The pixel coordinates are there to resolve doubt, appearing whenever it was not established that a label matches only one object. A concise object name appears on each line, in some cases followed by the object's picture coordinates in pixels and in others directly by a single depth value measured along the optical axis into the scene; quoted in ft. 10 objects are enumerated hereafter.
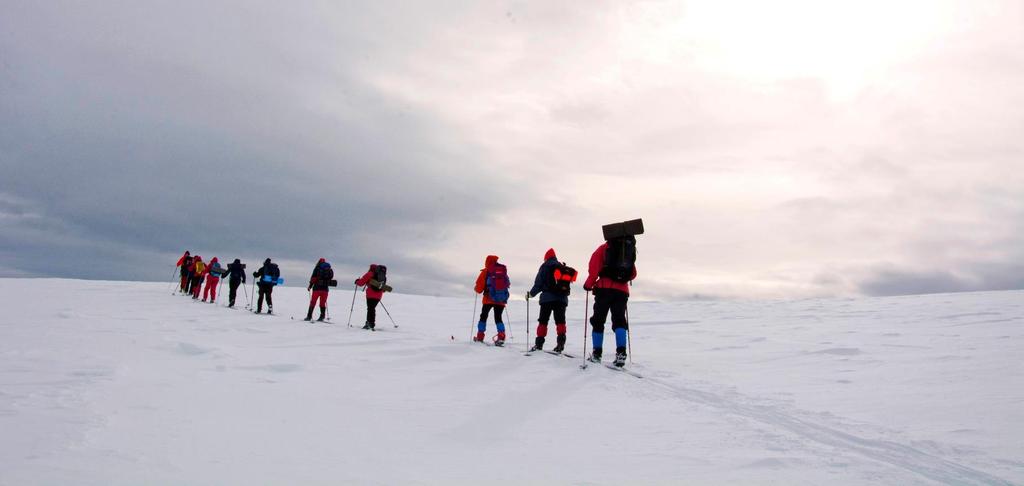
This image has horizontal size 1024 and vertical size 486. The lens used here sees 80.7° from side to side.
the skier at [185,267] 86.22
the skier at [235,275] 69.10
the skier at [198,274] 77.10
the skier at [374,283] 49.47
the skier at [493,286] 41.22
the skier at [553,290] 35.91
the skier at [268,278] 60.59
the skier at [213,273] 73.61
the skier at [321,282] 55.11
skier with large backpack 30.66
